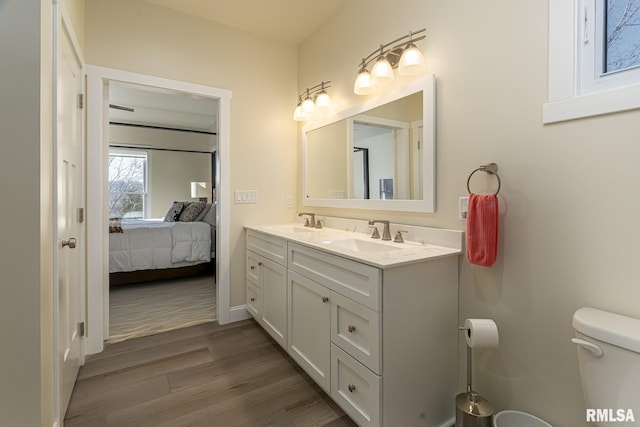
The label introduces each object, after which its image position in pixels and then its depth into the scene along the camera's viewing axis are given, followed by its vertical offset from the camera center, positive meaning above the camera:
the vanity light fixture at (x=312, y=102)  2.53 +0.92
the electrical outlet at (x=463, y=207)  1.55 +0.02
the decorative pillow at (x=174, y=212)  4.87 -0.06
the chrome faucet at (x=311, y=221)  2.70 -0.10
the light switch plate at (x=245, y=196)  2.75 +0.12
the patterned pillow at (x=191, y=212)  4.56 -0.05
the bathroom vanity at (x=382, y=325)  1.29 -0.55
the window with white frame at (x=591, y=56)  1.10 +0.58
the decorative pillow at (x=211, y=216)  4.45 -0.11
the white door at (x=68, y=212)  1.44 -0.02
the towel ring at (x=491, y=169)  1.42 +0.19
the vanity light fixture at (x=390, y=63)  1.71 +0.87
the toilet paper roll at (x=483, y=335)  1.25 -0.51
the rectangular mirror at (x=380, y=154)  1.74 +0.39
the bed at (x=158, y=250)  3.58 -0.51
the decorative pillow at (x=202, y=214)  4.55 -0.08
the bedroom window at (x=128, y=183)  5.82 +0.48
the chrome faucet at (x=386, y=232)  1.90 -0.14
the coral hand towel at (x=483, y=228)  1.35 -0.08
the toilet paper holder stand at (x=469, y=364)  1.31 -0.66
